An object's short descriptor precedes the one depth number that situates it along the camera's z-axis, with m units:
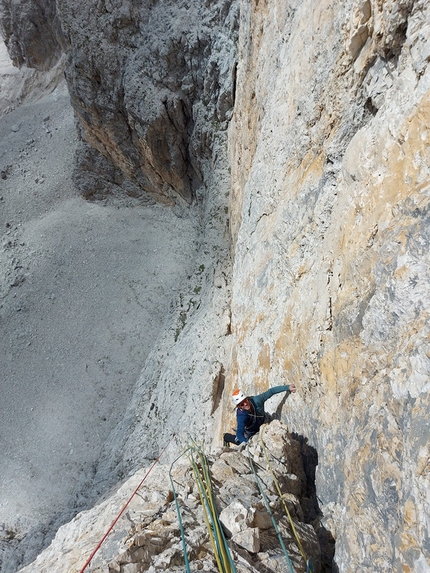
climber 6.33
